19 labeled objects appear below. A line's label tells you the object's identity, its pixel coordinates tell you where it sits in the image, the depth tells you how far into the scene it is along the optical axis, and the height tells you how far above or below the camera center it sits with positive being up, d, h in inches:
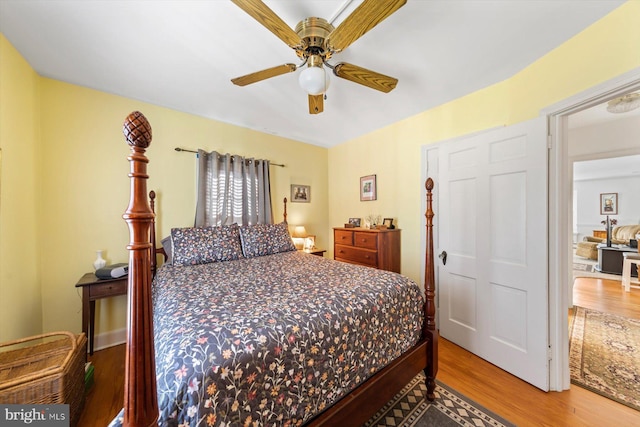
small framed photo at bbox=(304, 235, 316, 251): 141.8 -19.5
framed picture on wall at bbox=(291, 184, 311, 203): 150.1 +12.3
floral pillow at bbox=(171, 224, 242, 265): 90.4 -13.4
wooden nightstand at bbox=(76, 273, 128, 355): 78.2 -27.6
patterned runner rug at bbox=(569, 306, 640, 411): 67.2 -52.1
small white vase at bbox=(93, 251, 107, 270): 88.7 -18.7
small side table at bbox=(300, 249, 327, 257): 138.5 -24.1
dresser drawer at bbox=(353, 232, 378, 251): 115.3 -15.1
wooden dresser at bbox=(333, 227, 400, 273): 113.3 -19.0
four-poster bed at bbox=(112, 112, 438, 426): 25.6 -21.7
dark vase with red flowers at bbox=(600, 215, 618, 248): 200.3 -20.4
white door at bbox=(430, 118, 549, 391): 69.6 -13.0
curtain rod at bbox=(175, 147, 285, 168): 108.6 +30.1
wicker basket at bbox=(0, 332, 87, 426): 46.8 -35.1
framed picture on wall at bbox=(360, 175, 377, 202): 136.5 +14.0
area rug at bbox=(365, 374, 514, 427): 57.5 -53.1
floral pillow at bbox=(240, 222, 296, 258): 104.7 -13.2
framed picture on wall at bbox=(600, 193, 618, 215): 264.5 +5.6
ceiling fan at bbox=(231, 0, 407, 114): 45.9 +40.3
